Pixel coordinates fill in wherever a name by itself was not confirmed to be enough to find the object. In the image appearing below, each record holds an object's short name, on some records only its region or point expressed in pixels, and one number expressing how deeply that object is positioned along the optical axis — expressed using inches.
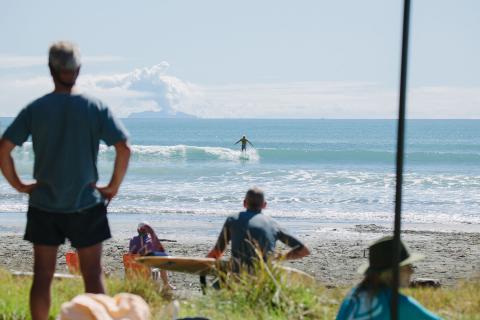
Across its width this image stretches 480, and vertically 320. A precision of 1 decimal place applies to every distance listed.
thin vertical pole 264.7
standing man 357.7
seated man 474.3
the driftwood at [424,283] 734.7
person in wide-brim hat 312.8
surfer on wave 3775.1
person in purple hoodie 776.9
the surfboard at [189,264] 474.9
